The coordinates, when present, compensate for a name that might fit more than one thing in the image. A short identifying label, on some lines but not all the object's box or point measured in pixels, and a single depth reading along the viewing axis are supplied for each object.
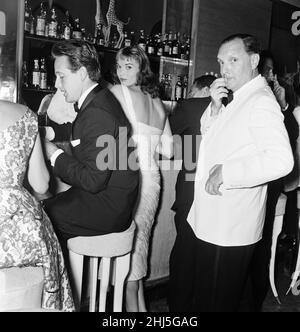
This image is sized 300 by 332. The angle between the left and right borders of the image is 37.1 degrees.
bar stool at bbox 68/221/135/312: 2.00
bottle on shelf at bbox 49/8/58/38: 3.86
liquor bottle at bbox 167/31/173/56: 4.85
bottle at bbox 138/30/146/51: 4.96
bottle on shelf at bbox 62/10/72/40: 3.96
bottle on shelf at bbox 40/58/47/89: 3.92
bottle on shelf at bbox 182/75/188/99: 4.95
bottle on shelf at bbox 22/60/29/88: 3.68
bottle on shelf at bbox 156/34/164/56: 4.83
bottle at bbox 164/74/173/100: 4.95
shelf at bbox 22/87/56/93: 3.77
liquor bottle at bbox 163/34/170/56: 4.85
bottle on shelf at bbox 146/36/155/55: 4.77
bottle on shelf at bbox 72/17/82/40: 4.06
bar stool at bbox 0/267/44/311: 1.45
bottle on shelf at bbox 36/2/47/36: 3.79
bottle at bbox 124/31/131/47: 4.59
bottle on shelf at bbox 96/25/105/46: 4.34
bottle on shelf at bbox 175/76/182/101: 4.97
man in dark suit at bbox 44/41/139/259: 1.83
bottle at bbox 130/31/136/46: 4.78
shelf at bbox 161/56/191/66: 4.87
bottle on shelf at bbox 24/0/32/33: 3.69
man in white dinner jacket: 1.71
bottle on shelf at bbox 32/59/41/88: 3.89
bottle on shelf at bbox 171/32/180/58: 4.84
